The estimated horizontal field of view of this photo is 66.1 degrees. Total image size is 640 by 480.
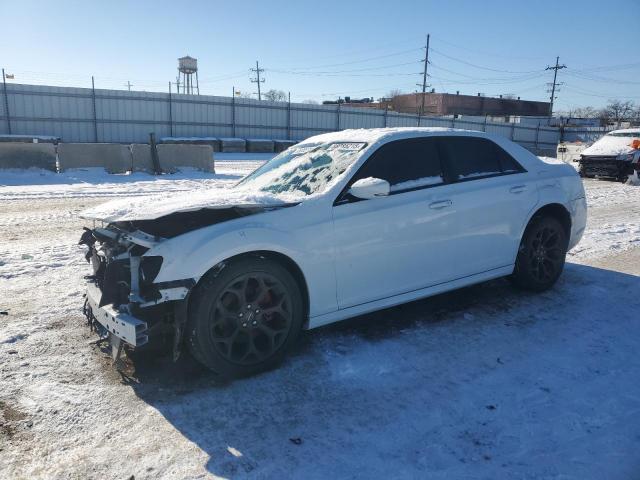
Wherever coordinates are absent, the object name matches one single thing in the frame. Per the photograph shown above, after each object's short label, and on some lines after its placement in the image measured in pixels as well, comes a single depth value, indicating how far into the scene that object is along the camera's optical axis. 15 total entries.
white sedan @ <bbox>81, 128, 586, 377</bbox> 3.16
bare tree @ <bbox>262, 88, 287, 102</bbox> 65.81
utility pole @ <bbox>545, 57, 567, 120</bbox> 67.44
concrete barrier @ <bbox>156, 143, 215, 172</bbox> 15.80
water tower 52.66
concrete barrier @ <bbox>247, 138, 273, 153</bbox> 29.20
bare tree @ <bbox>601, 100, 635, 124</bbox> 68.46
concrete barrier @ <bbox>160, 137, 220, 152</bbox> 27.50
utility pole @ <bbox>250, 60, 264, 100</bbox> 69.31
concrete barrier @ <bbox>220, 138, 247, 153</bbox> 28.77
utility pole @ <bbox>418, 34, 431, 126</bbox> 53.39
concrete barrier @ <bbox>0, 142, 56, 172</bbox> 13.80
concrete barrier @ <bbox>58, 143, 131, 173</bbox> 14.68
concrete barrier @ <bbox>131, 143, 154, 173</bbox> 15.23
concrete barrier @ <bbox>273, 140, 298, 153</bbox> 29.94
